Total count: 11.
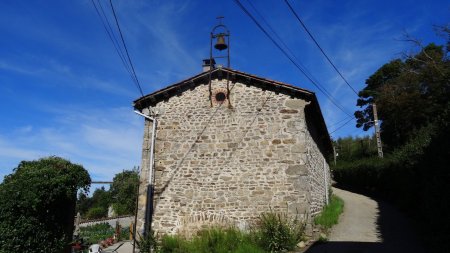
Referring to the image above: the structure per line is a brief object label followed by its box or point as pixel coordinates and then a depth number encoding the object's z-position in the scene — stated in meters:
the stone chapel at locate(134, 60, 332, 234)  10.94
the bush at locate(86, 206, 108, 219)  47.38
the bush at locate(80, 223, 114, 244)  23.59
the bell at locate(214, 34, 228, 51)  12.59
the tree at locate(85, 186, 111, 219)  47.33
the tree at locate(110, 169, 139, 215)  37.34
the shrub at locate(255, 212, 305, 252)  9.70
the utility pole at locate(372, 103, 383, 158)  24.59
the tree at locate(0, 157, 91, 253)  8.97
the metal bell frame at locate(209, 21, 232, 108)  12.57
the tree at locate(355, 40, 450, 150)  24.34
